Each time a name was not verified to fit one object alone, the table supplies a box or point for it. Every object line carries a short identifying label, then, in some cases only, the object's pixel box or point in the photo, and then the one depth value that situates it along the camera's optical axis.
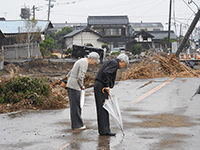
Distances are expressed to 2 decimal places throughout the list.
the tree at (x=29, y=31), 38.78
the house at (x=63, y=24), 126.95
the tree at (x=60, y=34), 63.63
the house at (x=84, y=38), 57.66
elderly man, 6.05
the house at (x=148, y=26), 102.74
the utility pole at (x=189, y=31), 21.00
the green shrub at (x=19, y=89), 10.22
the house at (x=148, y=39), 63.06
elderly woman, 6.62
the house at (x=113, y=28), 65.19
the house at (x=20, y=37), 36.53
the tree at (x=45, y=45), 39.74
